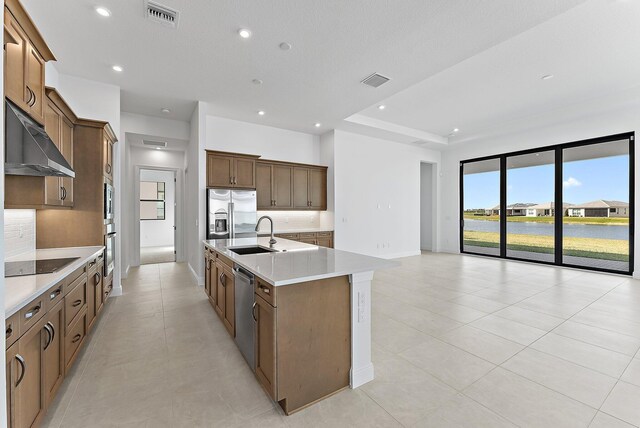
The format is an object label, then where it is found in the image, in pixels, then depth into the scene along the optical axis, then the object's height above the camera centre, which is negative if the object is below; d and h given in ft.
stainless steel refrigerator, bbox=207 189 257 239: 16.02 +0.00
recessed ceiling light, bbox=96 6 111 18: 8.38 +6.32
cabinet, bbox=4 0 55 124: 6.12 +3.82
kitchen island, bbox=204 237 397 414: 5.65 -2.52
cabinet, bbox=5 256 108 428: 4.19 -2.64
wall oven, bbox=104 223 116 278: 11.50 -1.60
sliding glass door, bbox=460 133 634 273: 17.95 +0.63
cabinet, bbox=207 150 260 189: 16.55 +2.72
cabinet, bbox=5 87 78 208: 7.71 +0.98
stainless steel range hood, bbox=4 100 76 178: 5.75 +1.51
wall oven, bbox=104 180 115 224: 11.50 +0.47
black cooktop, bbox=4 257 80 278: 6.23 -1.34
